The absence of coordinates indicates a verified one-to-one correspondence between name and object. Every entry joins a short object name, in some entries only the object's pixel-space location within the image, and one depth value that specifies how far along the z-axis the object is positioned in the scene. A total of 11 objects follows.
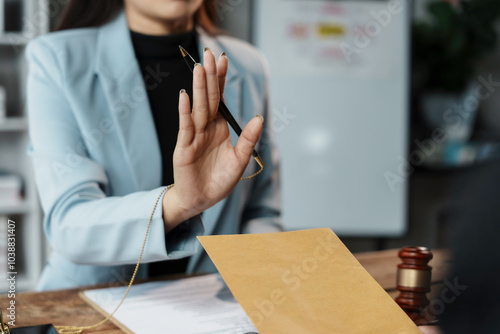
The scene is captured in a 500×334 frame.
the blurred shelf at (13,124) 2.54
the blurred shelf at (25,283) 2.59
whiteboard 3.16
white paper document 0.66
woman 0.78
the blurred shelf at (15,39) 2.57
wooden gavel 0.70
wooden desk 0.70
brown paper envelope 0.54
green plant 3.34
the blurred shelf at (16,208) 2.58
